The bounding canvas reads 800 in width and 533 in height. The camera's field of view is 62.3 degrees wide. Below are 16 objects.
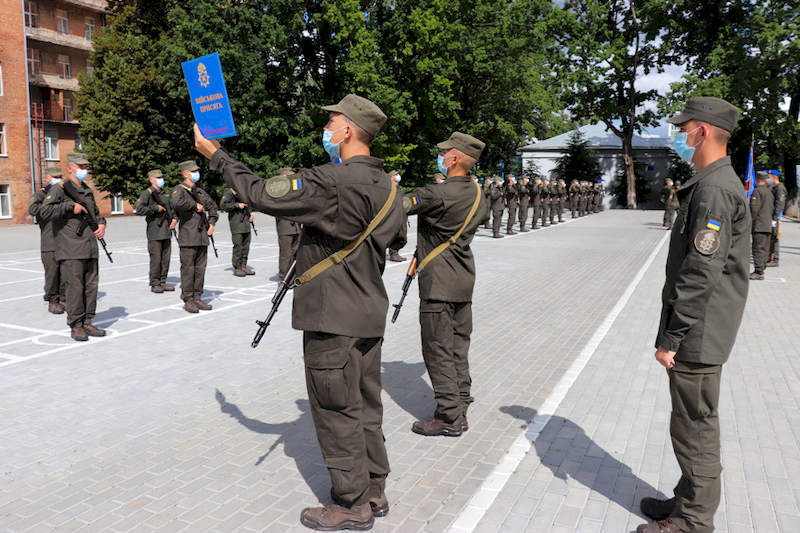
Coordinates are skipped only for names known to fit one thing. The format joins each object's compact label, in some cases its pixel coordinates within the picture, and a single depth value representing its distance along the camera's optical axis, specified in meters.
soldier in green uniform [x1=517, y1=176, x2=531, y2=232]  25.07
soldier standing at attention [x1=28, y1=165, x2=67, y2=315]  9.56
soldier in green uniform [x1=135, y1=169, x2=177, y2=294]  11.02
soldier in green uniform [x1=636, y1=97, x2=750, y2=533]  3.28
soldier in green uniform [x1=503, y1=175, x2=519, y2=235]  24.39
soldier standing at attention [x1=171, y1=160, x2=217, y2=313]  9.74
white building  51.31
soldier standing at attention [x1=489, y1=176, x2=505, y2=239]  21.89
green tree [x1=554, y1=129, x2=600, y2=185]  50.38
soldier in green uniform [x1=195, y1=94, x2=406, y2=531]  3.51
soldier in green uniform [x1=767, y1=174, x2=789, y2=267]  14.26
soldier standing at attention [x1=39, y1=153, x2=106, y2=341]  7.78
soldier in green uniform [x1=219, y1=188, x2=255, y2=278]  13.51
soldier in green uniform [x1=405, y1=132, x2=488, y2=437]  5.05
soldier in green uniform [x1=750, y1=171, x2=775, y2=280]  13.55
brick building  33.78
